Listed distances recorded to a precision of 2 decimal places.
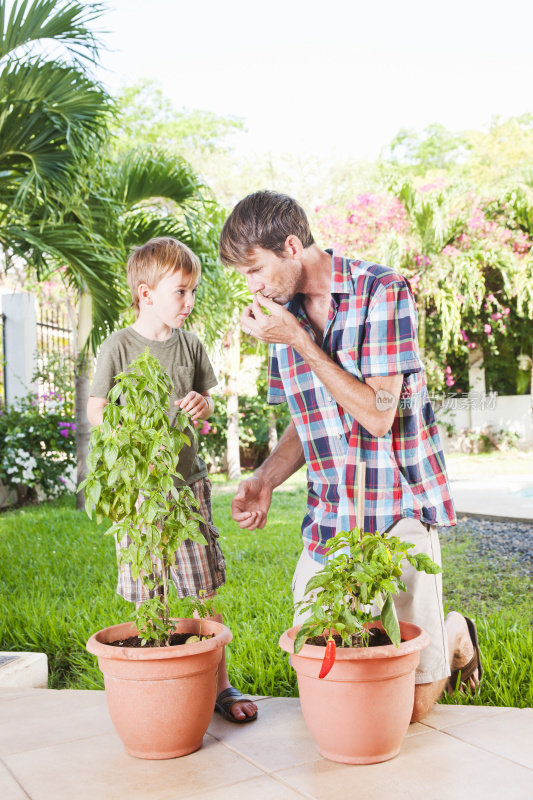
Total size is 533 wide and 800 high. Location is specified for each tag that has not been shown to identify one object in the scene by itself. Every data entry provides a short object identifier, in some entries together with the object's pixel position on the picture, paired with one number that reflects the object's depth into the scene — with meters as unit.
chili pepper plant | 1.76
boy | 2.44
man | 2.05
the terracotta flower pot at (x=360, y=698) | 1.74
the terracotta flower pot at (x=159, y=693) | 1.84
